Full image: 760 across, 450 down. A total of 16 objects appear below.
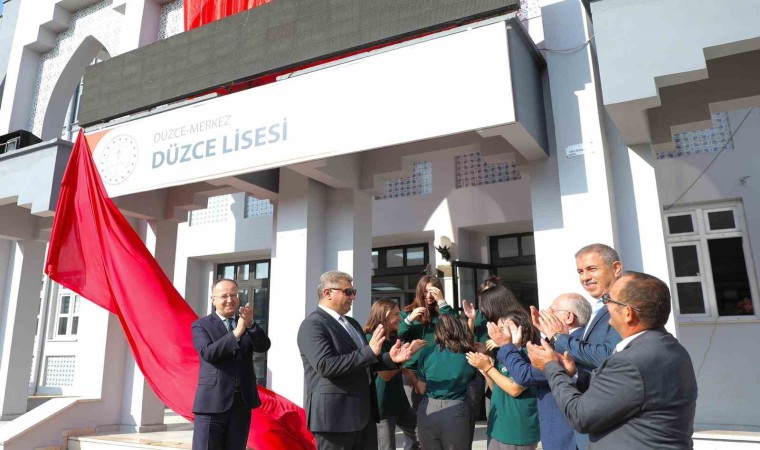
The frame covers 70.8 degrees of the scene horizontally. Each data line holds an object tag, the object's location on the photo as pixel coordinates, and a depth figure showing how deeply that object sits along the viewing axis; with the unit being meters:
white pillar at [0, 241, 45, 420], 7.91
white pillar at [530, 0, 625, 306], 4.22
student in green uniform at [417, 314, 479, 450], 2.99
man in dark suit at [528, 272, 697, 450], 1.53
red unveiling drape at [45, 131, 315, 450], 4.41
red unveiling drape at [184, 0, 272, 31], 6.47
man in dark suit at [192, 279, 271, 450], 3.08
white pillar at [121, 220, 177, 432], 6.45
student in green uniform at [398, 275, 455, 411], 3.71
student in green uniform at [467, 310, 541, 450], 2.57
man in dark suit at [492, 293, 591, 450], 2.31
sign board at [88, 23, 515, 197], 4.06
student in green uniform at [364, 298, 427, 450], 3.47
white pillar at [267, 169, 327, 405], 5.46
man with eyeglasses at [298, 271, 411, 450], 2.70
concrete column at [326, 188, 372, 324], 5.71
